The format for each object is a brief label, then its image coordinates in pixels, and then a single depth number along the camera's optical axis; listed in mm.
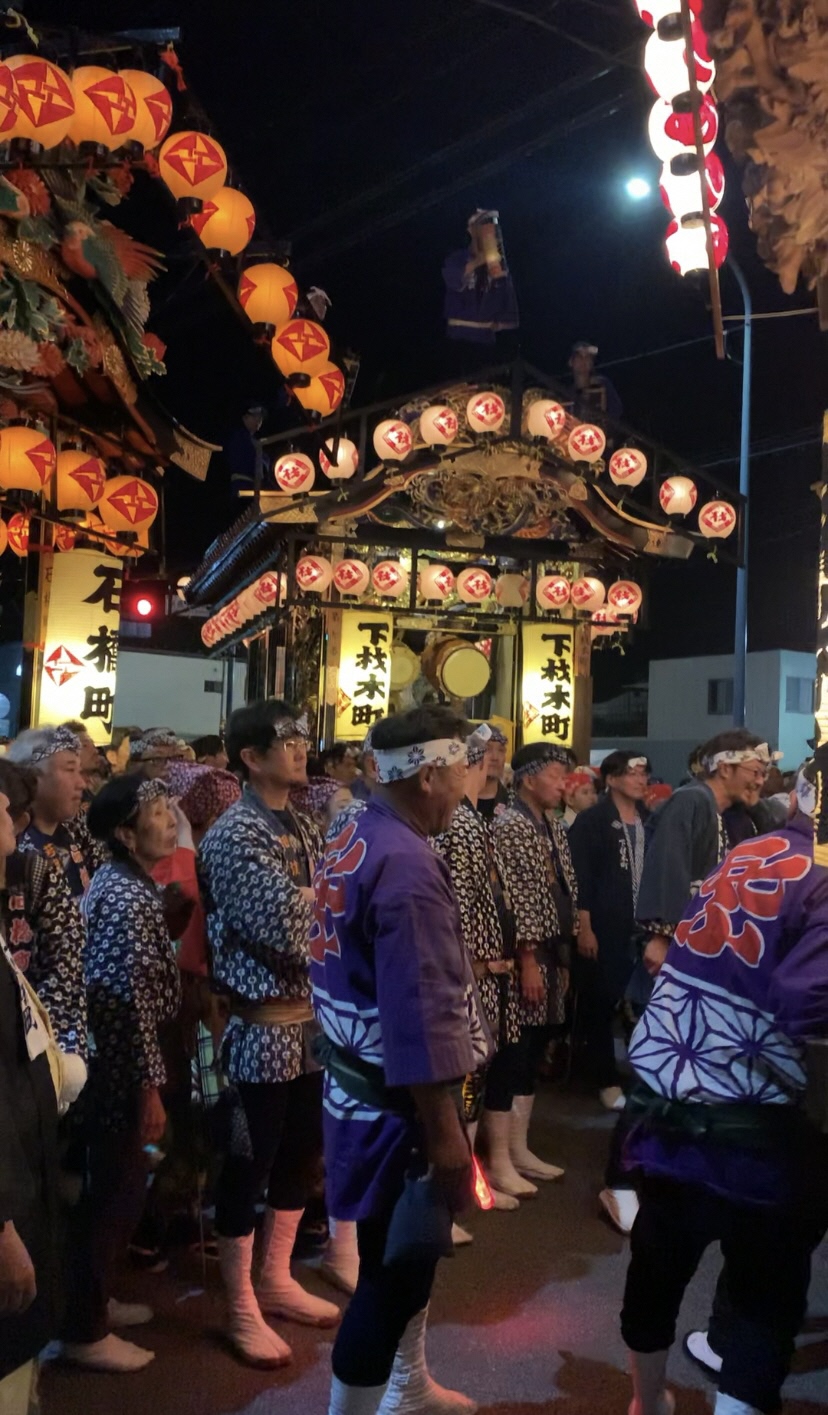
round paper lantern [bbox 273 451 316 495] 13609
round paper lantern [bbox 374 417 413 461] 13820
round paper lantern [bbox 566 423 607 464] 14148
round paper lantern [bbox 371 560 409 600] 14852
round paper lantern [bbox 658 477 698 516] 14859
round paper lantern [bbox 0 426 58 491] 9250
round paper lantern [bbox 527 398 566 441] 14008
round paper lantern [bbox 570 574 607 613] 15125
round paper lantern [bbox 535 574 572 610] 14977
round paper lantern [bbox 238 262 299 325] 10367
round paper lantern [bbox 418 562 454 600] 15109
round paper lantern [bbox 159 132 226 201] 8633
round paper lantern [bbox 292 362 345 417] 11469
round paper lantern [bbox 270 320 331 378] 10898
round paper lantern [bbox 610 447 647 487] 14609
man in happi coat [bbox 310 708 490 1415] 2764
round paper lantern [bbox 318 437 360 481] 13750
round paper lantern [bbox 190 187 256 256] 9195
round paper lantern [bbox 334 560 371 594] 14602
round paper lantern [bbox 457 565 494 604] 15164
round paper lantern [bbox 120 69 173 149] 7742
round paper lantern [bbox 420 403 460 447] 13898
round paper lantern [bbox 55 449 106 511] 10500
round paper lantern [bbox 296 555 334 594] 14445
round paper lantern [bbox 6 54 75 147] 7074
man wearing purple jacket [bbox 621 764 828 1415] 2674
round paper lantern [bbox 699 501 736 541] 15055
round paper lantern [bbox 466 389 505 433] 13922
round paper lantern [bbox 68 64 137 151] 7551
